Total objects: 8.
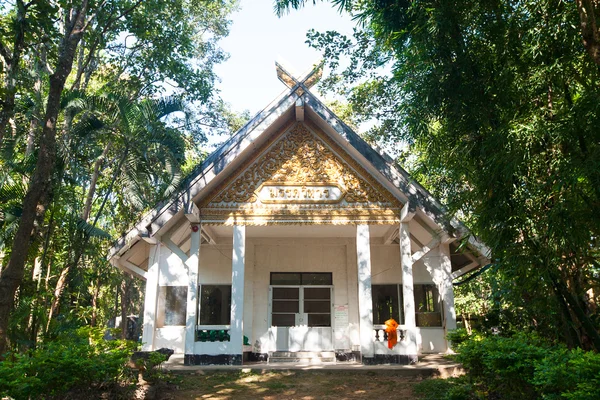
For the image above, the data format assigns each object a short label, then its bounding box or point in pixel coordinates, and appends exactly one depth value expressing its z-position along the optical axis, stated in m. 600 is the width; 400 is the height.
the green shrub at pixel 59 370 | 4.15
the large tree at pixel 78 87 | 6.12
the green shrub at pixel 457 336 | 9.04
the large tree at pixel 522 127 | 5.16
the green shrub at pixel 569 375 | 3.42
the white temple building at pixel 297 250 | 10.01
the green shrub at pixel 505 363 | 4.75
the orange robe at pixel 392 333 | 9.71
